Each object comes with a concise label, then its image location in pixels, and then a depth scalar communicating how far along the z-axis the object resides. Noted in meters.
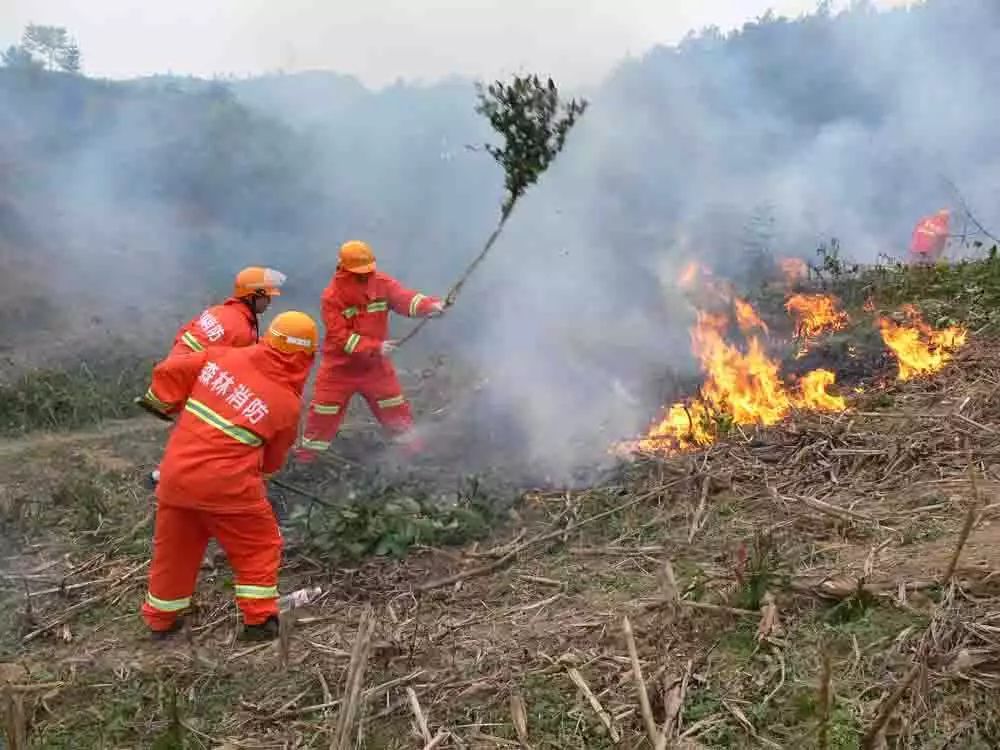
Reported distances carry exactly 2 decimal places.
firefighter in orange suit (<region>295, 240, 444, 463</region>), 6.49
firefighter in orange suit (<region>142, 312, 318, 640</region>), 4.00
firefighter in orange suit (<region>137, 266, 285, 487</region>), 4.78
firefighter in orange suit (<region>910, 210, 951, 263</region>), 11.09
